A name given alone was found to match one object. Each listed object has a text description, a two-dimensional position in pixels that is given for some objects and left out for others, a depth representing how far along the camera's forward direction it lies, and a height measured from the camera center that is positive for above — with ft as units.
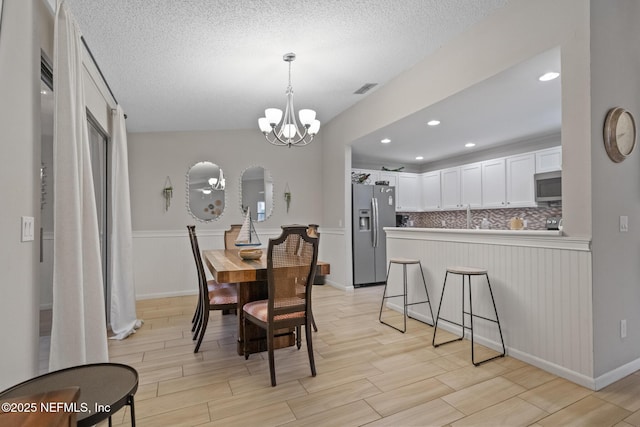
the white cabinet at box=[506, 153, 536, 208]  15.72 +1.50
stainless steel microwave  14.14 +1.07
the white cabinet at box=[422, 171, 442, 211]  21.24 +1.36
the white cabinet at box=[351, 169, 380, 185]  20.21 +2.38
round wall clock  7.33 +1.75
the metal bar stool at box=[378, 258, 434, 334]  11.37 -2.43
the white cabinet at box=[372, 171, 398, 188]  21.04 +2.28
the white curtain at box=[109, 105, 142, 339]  11.27 -0.97
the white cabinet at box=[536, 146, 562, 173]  14.68 +2.32
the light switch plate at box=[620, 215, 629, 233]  7.63 -0.34
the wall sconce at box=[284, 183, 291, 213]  18.67 +1.05
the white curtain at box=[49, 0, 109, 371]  5.96 +0.14
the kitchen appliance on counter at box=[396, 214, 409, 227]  22.34 -0.59
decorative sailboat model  11.48 -0.84
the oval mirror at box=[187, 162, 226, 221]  17.03 +1.24
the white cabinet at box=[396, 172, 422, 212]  21.61 +1.33
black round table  3.47 -2.02
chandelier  10.34 +3.01
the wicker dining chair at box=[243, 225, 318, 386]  7.45 -1.69
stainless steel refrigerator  17.85 -0.99
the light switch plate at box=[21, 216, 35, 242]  5.01 -0.18
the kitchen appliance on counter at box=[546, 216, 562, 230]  15.24 -0.61
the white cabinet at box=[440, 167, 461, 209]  19.77 +1.49
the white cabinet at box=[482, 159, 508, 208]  17.08 +1.45
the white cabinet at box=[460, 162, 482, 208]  18.39 +1.52
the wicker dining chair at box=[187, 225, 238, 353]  9.31 -2.46
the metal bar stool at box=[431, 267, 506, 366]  8.63 -1.85
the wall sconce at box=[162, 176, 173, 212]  16.56 +1.12
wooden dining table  7.89 -2.17
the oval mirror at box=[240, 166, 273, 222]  17.90 +1.22
